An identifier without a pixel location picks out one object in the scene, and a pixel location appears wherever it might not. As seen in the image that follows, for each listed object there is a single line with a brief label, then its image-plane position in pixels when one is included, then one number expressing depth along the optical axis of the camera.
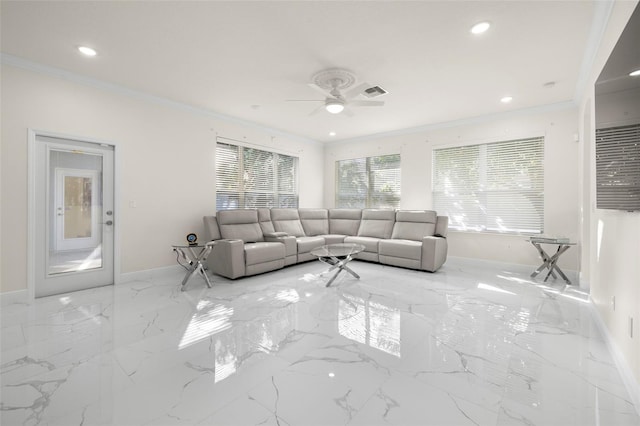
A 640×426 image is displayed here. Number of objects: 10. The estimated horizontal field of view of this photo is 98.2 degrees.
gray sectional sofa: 4.21
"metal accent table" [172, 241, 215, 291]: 3.73
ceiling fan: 3.31
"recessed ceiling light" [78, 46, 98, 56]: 2.87
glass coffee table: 3.81
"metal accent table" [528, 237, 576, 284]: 3.85
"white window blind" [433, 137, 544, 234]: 4.60
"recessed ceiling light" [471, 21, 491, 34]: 2.46
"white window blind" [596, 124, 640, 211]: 1.53
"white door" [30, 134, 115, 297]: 3.29
